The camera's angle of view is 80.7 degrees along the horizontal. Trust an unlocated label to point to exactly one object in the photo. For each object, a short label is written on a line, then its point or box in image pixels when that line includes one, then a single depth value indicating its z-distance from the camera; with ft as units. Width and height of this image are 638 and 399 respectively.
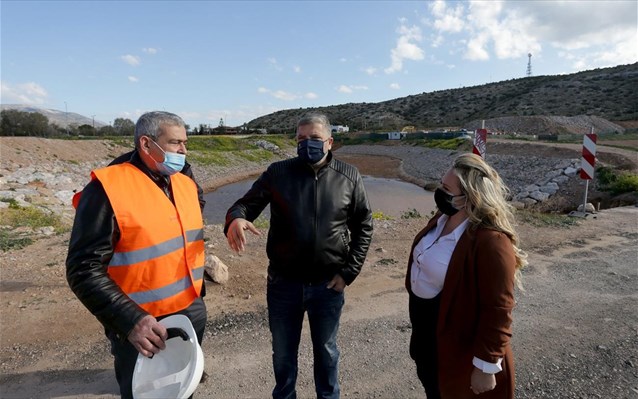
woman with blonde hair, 6.88
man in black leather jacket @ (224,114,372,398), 8.98
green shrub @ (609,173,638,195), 42.42
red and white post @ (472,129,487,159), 19.81
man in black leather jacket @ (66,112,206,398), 6.33
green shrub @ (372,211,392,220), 32.78
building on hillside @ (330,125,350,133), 225.56
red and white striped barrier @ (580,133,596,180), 31.40
